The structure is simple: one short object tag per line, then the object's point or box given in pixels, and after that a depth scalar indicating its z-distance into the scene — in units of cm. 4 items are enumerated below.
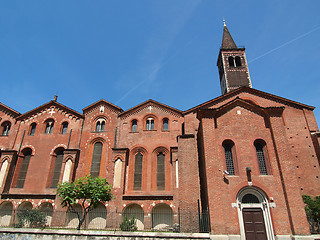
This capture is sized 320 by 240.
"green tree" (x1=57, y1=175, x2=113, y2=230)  1694
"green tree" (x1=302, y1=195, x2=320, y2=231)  1536
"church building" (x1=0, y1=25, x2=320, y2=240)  1401
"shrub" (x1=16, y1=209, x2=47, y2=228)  1962
